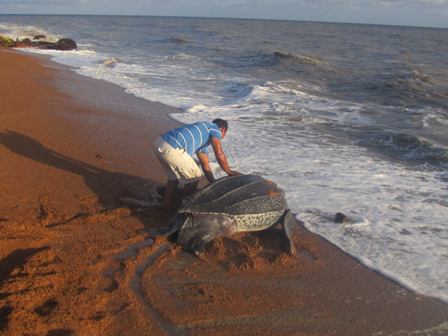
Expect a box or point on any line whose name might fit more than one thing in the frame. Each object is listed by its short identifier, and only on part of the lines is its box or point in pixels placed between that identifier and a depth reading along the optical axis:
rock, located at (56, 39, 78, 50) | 23.50
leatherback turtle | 4.06
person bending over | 4.62
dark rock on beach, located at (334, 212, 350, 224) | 4.80
